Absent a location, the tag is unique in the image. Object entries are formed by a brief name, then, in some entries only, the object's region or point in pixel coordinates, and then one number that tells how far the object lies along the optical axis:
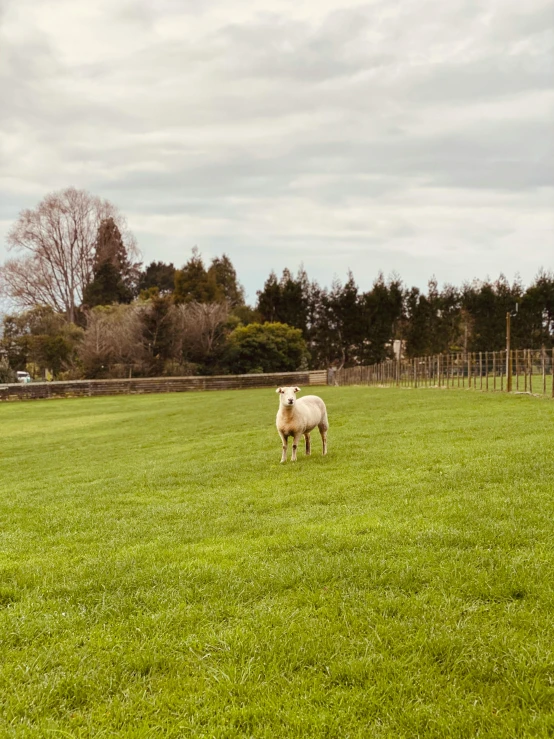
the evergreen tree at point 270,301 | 51.59
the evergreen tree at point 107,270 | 53.28
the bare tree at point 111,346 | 40.66
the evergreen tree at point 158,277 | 66.56
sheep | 9.30
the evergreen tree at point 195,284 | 49.91
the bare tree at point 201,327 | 42.88
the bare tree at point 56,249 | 50.22
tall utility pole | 20.16
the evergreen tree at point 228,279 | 62.59
